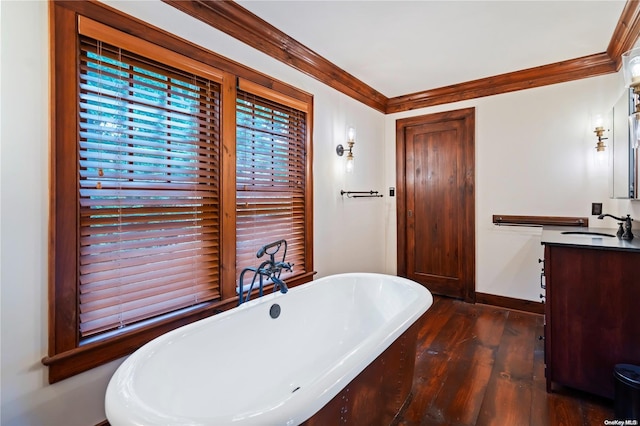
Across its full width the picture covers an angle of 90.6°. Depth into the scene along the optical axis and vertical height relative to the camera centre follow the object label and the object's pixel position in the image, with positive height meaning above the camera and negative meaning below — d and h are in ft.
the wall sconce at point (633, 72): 5.23 +2.31
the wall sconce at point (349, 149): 10.67 +2.07
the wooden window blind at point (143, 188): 4.97 +0.40
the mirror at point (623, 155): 7.50 +1.36
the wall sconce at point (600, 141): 9.32 +2.00
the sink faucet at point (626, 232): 6.80 -0.53
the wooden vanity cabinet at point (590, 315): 5.66 -1.99
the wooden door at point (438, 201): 11.85 +0.34
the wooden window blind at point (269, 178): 7.42 +0.84
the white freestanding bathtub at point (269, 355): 3.04 -2.14
